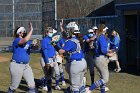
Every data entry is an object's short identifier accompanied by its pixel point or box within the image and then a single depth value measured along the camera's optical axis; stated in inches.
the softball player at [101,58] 455.2
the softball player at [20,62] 414.0
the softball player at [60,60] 538.0
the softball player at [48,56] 490.6
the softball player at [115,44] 703.0
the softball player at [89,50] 529.3
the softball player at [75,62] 391.5
